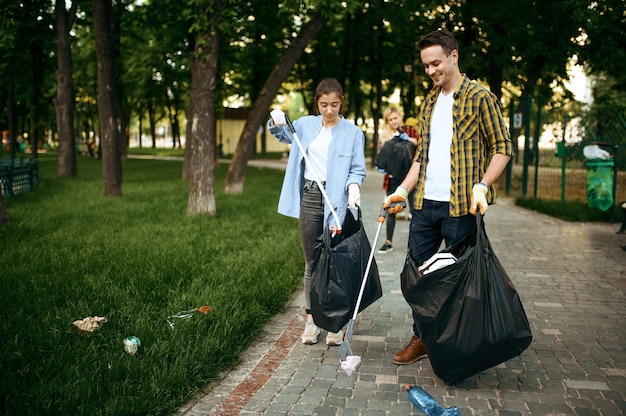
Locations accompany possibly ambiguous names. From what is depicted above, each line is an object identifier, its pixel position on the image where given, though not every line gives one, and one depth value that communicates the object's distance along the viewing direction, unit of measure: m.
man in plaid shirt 3.60
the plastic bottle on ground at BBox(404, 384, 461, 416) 3.20
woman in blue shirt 4.20
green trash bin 10.41
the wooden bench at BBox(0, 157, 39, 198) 12.84
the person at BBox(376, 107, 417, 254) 8.06
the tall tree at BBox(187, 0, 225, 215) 10.36
